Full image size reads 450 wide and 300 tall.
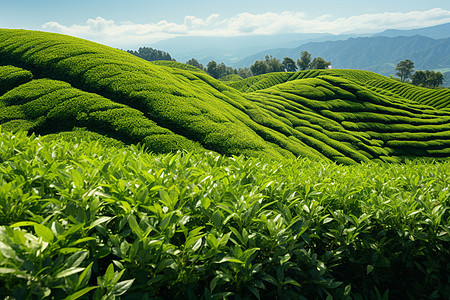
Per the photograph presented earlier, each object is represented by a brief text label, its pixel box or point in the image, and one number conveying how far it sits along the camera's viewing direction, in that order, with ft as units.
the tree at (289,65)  411.05
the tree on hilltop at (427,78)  342.85
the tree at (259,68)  378.32
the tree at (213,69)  395.14
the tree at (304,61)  406.21
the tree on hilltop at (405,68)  431.84
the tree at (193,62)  466.04
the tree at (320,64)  387.34
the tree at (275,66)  389.83
